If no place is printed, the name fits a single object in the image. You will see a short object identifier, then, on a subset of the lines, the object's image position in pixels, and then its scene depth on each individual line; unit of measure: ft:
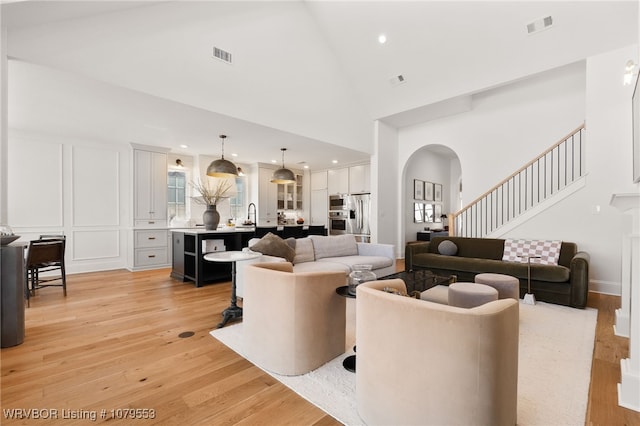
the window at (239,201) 25.82
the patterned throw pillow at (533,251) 13.01
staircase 16.39
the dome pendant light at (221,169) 15.60
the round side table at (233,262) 9.31
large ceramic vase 15.30
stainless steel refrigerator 24.66
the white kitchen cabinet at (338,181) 27.17
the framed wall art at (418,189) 26.43
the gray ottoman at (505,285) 9.85
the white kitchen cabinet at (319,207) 28.84
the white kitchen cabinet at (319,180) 29.00
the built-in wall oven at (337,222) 26.61
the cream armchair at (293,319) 6.38
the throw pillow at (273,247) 11.64
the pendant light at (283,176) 20.52
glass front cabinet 27.84
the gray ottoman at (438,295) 11.80
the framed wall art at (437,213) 28.68
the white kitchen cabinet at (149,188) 19.21
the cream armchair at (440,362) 3.87
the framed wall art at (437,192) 28.78
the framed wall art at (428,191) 27.58
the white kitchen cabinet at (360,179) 25.54
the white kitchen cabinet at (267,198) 25.76
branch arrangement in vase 22.74
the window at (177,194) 22.20
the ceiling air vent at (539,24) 13.02
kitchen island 14.58
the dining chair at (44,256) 12.19
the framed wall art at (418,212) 26.45
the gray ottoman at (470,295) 8.32
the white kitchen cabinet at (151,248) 18.94
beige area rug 5.30
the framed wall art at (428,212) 27.58
